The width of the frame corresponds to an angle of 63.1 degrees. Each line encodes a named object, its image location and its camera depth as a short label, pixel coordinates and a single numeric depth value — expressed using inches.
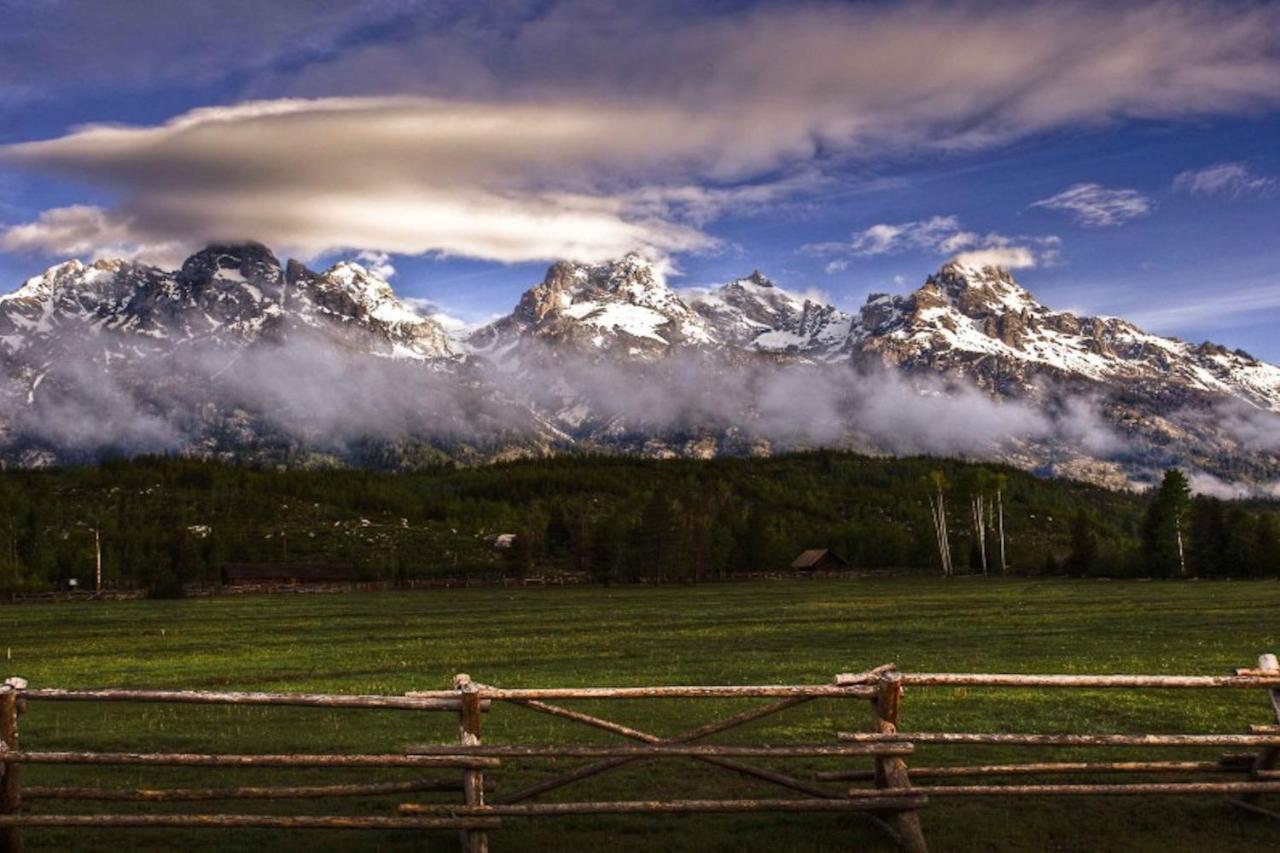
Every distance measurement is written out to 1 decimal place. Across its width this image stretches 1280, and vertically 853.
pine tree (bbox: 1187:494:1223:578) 4867.1
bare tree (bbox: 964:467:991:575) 6496.1
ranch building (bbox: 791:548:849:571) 7007.9
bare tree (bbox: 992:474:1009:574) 6215.6
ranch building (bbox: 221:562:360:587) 6535.4
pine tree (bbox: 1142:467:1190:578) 5002.5
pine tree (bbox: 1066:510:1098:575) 5383.9
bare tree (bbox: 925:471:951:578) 6284.5
